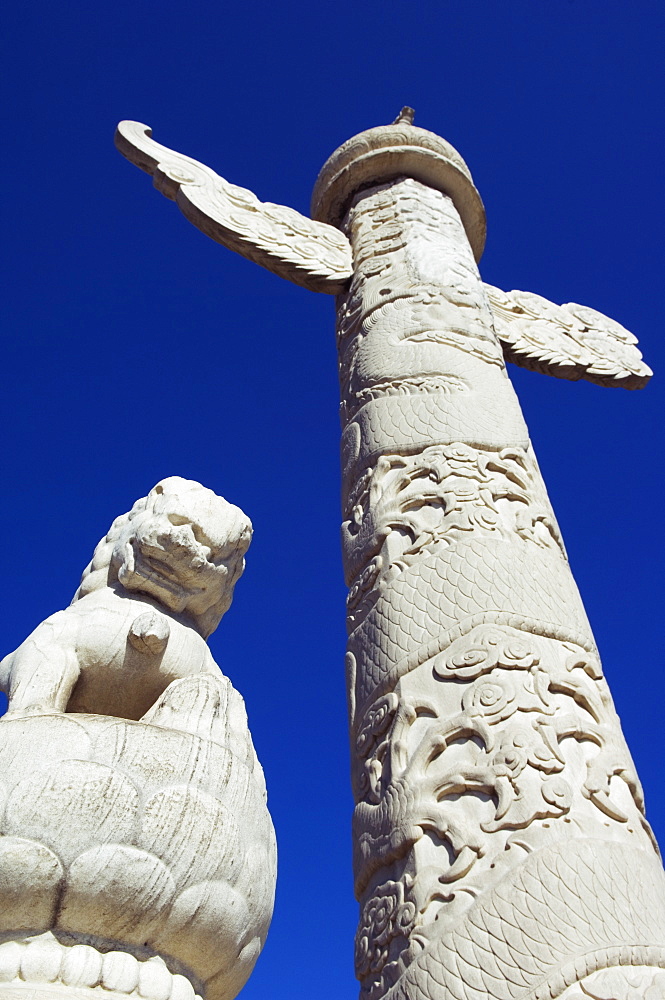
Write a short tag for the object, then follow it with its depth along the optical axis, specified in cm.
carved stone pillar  240
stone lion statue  277
